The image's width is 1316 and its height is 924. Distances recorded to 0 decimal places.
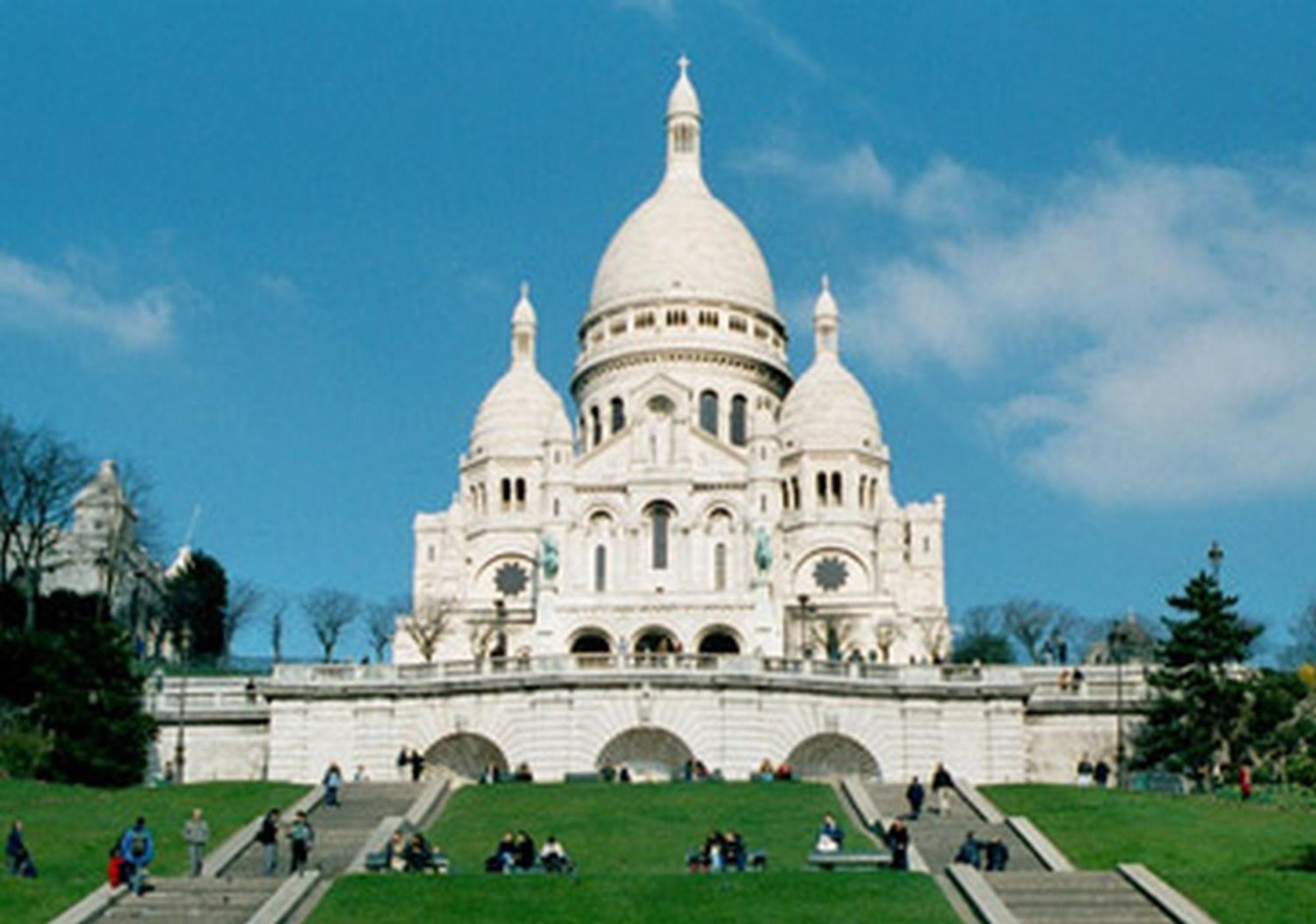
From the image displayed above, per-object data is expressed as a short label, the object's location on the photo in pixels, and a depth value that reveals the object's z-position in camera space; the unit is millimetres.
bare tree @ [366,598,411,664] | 115438
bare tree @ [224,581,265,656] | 112688
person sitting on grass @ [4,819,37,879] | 38938
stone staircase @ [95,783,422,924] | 35594
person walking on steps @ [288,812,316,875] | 39781
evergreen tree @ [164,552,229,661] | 106375
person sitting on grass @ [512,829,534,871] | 40156
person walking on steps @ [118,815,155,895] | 36656
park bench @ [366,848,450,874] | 39938
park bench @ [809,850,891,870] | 39844
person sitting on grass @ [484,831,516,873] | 40284
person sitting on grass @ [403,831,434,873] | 39656
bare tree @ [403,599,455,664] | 96938
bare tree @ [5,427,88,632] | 83062
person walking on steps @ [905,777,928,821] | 48031
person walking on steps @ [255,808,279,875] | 40562
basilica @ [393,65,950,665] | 97375
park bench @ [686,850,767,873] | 40375
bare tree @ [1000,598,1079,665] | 119500
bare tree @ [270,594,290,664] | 108431
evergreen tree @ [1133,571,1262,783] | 63219
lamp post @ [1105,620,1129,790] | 60375
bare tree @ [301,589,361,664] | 116625
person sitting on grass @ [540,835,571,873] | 39969
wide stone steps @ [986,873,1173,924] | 34944
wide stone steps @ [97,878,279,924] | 35531
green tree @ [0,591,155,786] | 58062
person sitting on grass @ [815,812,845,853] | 40906
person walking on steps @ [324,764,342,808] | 50650
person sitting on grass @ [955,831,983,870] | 40344
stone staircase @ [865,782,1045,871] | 43250
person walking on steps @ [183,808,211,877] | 38688
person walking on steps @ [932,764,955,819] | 49312
